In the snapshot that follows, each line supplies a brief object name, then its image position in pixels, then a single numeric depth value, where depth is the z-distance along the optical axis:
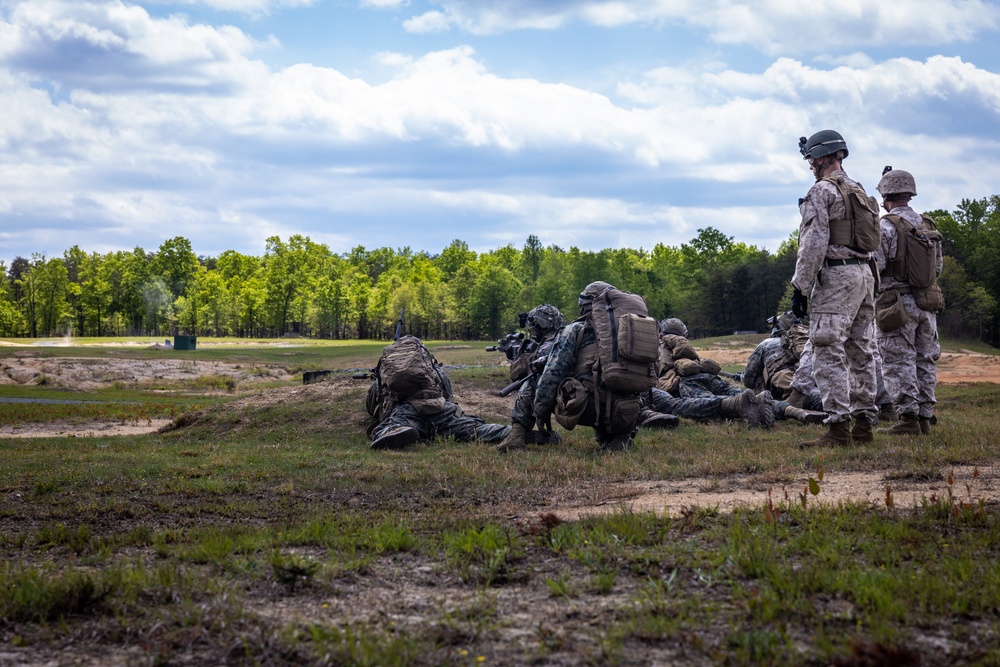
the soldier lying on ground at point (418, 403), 12.95
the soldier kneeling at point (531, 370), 11.54
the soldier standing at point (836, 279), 10.08
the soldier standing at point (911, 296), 11.67
